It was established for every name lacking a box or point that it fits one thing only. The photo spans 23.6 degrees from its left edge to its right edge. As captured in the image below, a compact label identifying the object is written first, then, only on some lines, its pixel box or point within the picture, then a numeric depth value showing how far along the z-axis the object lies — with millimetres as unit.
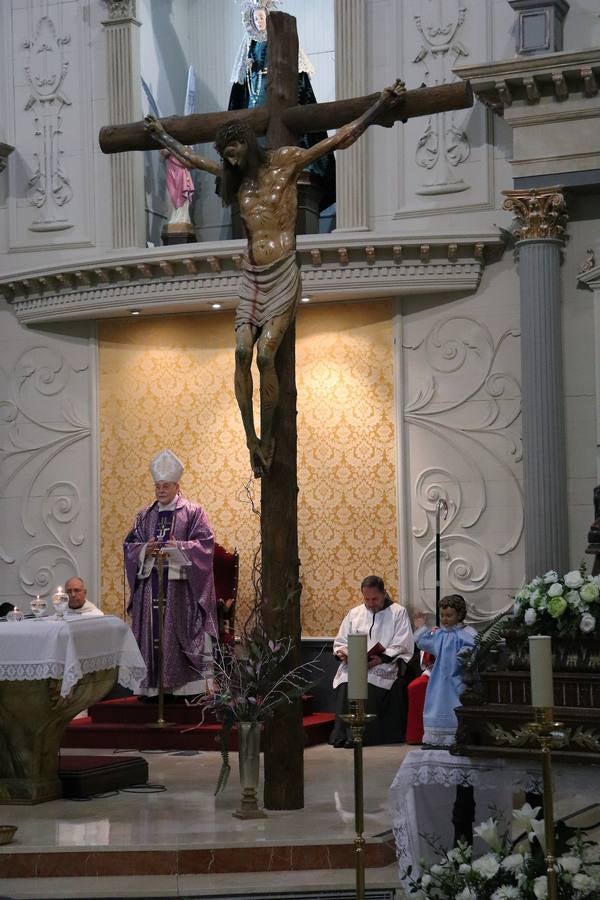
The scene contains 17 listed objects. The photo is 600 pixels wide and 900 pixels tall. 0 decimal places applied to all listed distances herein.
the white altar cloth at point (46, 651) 8352
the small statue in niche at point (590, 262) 10984
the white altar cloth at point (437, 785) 5102
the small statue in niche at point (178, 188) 12836
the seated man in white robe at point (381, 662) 10836
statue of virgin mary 12672
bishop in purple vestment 11383
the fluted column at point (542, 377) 10734
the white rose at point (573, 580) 6223
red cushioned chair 11992
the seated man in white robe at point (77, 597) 11367
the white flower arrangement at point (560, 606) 6016
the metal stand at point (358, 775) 4309
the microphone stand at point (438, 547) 11242
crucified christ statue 7660
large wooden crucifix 7723
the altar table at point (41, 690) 8367
